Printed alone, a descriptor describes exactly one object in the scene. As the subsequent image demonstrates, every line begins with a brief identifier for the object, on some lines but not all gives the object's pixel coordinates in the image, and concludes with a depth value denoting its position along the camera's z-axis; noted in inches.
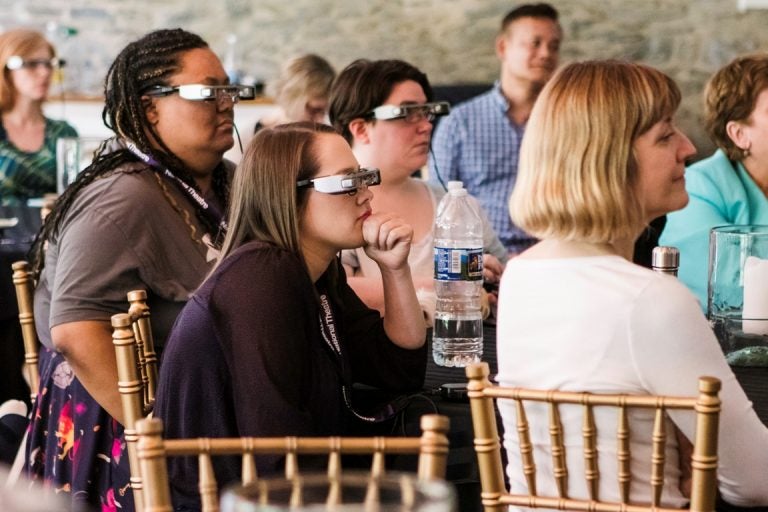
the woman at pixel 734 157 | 251.6
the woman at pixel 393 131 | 254.8
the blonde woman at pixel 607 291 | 123.5
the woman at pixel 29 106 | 414.0
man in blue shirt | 389.4
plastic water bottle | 195.3
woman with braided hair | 187.6
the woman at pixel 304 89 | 414.3
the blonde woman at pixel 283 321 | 149.0
